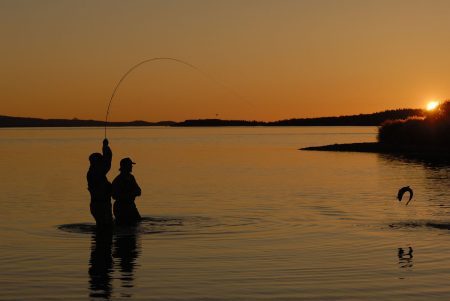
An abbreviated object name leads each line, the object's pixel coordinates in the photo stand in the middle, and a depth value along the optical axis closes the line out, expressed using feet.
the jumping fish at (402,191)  69.86
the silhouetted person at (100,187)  60.35
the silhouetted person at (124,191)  65.26
